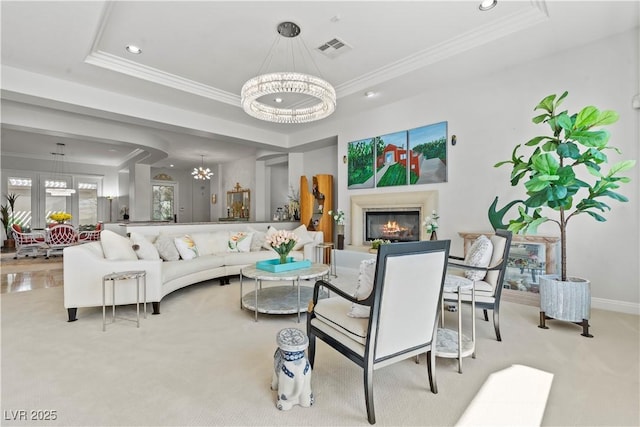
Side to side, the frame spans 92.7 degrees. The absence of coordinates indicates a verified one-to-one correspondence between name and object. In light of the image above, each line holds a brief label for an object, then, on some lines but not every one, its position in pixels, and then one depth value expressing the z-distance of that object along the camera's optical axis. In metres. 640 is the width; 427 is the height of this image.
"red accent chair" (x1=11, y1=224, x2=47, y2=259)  7.62
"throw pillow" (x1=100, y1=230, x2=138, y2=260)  3.44
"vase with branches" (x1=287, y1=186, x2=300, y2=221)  7.72
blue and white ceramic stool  1.72
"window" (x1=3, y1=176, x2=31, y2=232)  9.63
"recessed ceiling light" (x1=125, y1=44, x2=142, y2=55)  3.60
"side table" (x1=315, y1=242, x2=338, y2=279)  5.71
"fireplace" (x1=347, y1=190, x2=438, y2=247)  4.92
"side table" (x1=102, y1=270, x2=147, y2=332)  3.07
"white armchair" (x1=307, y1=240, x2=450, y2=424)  1.60
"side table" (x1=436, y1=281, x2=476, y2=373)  2.13
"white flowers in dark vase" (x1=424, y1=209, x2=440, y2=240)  4.45
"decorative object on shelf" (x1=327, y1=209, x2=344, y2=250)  5.95
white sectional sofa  3.19
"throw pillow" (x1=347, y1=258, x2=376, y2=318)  1.79
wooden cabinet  6.74
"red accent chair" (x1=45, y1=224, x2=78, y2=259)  7.73
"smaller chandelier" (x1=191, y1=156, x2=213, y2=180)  9.02
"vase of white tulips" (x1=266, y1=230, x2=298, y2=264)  3.59
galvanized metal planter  2.81
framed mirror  9.76
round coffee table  3.19
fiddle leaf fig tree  2.66
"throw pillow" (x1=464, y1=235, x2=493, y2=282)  2.78
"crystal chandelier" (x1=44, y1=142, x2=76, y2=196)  9.55
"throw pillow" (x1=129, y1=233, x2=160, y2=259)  3.81
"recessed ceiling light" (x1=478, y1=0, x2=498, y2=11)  2.96
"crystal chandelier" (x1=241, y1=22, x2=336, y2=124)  3.24
